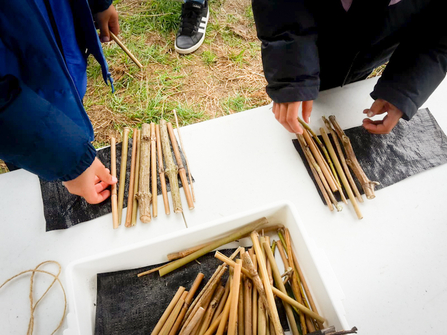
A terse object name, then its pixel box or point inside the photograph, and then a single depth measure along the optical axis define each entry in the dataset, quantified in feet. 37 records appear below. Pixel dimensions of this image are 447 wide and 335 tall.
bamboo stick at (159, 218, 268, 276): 2.88
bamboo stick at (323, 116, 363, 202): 3.49
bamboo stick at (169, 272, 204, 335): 2.55
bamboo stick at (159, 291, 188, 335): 2.52
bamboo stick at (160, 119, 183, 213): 3.39
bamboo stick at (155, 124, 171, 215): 3.43
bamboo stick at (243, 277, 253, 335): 2.48
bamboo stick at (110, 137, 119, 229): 3.32
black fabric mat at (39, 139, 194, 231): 3.34
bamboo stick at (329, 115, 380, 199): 3.44
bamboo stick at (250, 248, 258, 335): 2.49
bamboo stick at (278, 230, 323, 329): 2.65
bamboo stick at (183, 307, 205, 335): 2.40
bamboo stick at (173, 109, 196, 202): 3.52
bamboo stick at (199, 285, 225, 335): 2.51
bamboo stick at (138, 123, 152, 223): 3.34
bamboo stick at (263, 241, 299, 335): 2.57
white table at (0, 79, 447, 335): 2.91
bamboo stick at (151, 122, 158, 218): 3.43
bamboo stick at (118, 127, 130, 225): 3.44
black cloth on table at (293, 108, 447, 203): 3.67
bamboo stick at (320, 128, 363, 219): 3.38
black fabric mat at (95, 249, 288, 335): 2.71
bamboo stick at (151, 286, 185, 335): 2.58
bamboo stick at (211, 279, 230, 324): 2.61
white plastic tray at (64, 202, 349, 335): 2.39
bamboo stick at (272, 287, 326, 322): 2.48
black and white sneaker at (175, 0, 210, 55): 7.42
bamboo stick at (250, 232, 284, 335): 2.33
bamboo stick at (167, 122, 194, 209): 3.44
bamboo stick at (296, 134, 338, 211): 3.43
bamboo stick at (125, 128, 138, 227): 3.34
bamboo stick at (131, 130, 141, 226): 3.36
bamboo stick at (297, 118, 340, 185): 3.64
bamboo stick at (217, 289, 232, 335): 2.41
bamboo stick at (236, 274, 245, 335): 2.50
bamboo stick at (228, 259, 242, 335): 2.34
